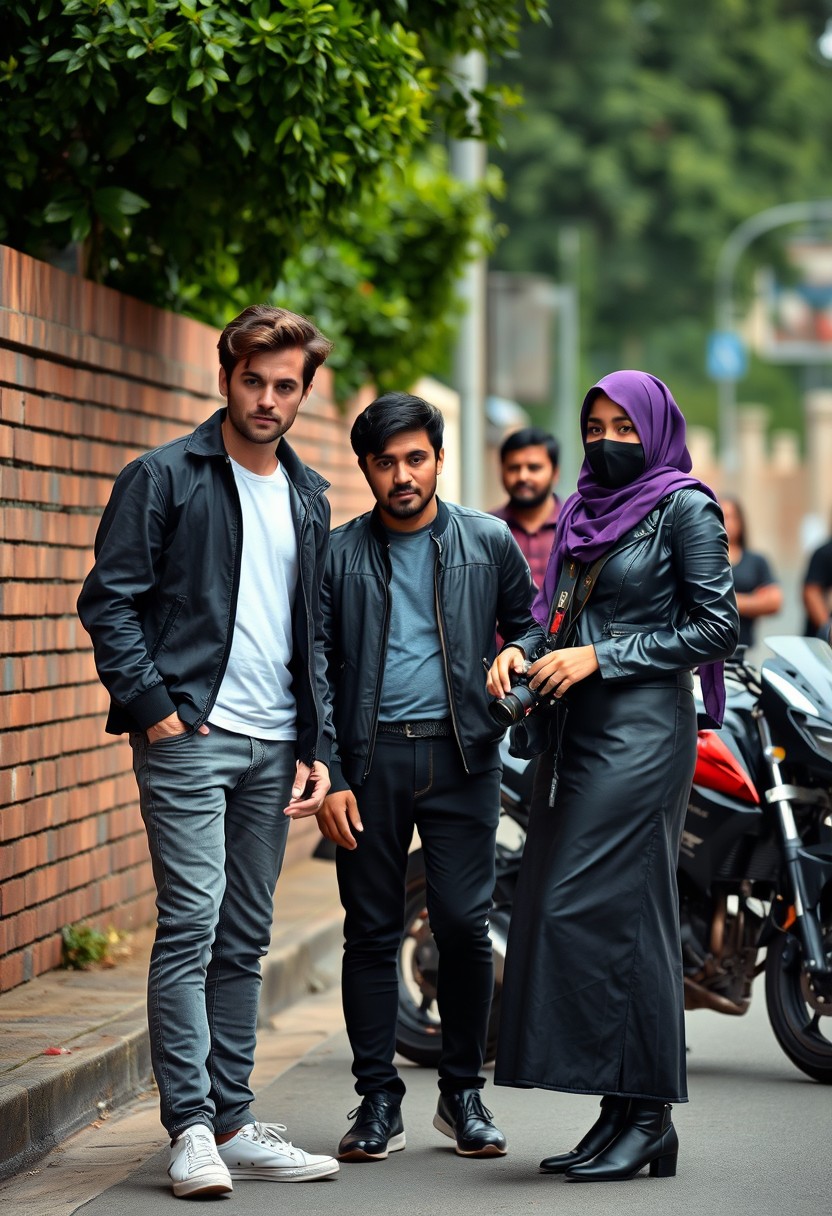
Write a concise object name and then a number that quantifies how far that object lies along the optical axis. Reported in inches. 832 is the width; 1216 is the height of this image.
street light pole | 1557.6
